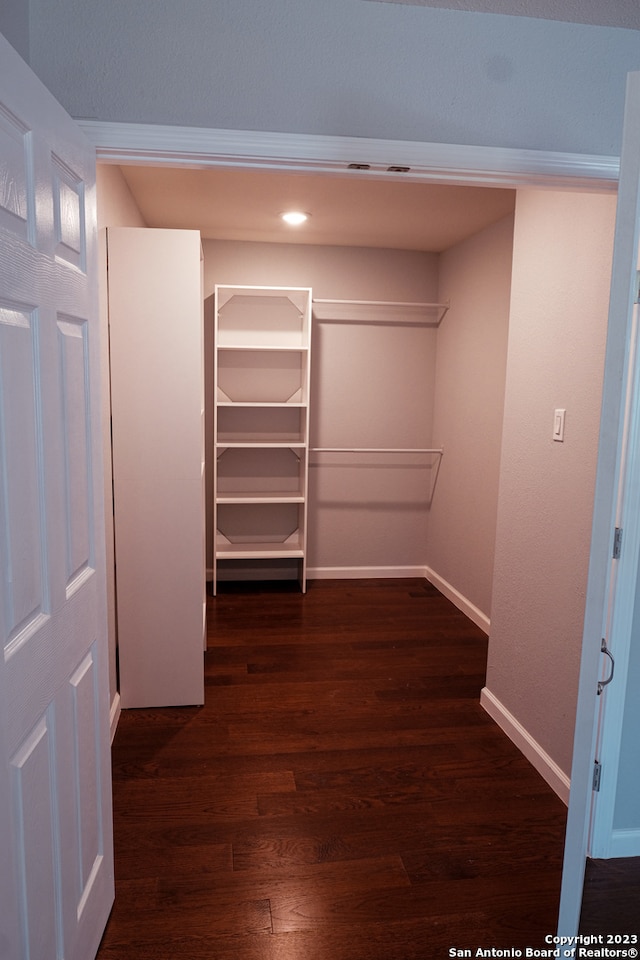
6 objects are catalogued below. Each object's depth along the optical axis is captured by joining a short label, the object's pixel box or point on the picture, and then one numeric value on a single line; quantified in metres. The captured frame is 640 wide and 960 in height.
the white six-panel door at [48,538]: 1.04
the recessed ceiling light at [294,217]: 3.57
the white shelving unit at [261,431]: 4.36
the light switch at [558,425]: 2.28
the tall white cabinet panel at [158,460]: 2.60
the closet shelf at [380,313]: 4.53
